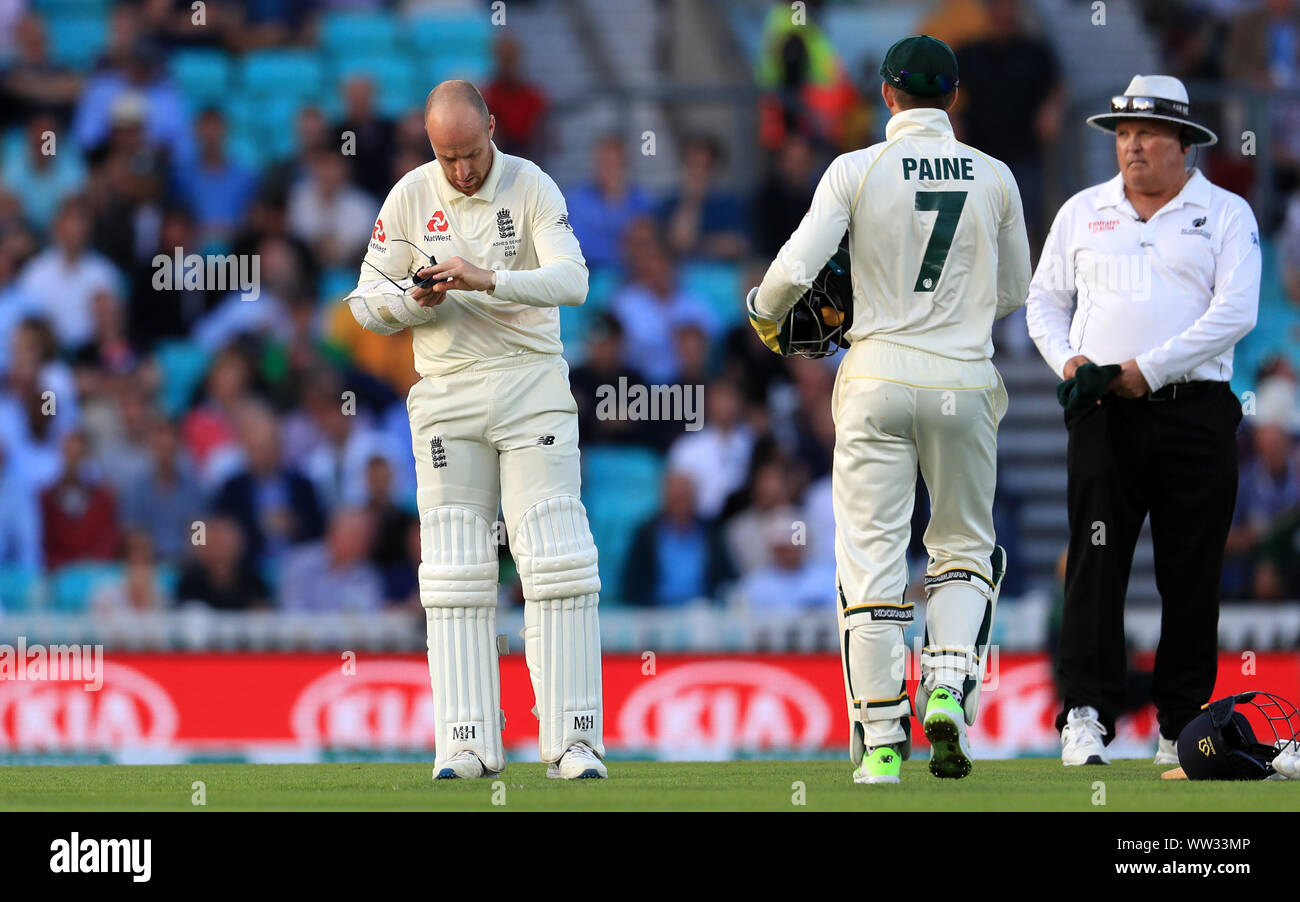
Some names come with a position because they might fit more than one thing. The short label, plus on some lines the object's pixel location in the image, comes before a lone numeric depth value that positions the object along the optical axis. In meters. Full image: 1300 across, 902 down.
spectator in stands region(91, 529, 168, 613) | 13.01
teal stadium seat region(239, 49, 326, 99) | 16.31
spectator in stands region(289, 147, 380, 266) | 14.90
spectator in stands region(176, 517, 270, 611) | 12.60
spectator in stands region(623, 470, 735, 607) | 12.90
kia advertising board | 11.38
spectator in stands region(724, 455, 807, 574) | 12.92
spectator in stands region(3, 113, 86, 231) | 15.42
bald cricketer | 7.14
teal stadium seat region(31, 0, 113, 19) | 17.03
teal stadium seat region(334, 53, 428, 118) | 16.08
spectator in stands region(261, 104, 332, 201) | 15.18
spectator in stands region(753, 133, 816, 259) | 14.57
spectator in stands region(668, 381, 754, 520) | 13.31
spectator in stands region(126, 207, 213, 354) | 14.59
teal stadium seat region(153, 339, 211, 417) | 14.26
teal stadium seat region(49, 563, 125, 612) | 13.30
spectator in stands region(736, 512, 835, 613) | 12.82
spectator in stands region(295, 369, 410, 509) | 13.55
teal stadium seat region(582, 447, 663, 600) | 13.49
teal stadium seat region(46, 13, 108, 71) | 16.55
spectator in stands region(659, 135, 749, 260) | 14.95
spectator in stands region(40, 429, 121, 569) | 13.42
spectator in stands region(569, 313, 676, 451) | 13.35
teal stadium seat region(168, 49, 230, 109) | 16.19
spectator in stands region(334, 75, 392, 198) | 14.96
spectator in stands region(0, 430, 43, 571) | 13.39
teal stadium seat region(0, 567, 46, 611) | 13.29
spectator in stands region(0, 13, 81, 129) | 16.00
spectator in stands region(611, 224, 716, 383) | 13.96
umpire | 7.62
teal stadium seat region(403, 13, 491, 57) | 16.83
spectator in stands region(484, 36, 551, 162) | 15.15
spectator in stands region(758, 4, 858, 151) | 15.17
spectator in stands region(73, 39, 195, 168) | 15.55
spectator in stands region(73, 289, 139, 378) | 14.31
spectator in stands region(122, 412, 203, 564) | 13.35
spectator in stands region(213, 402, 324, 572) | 13.23
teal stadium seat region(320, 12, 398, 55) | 16.83
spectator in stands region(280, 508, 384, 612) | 12.97
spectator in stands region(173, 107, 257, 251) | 15.20
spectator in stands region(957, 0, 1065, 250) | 14.80
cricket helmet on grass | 7.13
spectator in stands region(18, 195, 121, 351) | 14.55
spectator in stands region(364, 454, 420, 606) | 12.87
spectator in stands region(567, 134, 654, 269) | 14.66
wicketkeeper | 6.79
